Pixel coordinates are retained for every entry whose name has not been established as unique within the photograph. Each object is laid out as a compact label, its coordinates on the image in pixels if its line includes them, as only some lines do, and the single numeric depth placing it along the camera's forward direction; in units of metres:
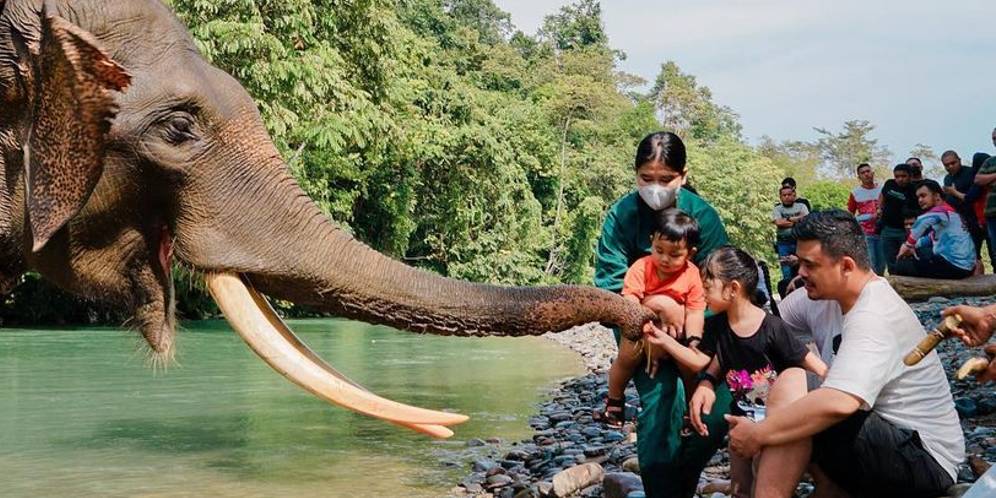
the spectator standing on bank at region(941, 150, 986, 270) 13.87
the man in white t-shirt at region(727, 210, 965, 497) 4.44
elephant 3.27
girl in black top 5.04
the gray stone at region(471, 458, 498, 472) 9.69
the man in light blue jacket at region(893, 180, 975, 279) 13.21
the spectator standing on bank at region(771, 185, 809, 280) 14.53
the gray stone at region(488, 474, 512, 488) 8.98
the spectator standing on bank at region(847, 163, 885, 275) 15.61
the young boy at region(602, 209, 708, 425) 4.96
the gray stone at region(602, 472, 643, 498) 6.87
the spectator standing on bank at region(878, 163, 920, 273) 14.40
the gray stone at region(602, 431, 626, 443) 10.35
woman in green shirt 5.21
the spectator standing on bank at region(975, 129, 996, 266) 12.43
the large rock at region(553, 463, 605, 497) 7.97
